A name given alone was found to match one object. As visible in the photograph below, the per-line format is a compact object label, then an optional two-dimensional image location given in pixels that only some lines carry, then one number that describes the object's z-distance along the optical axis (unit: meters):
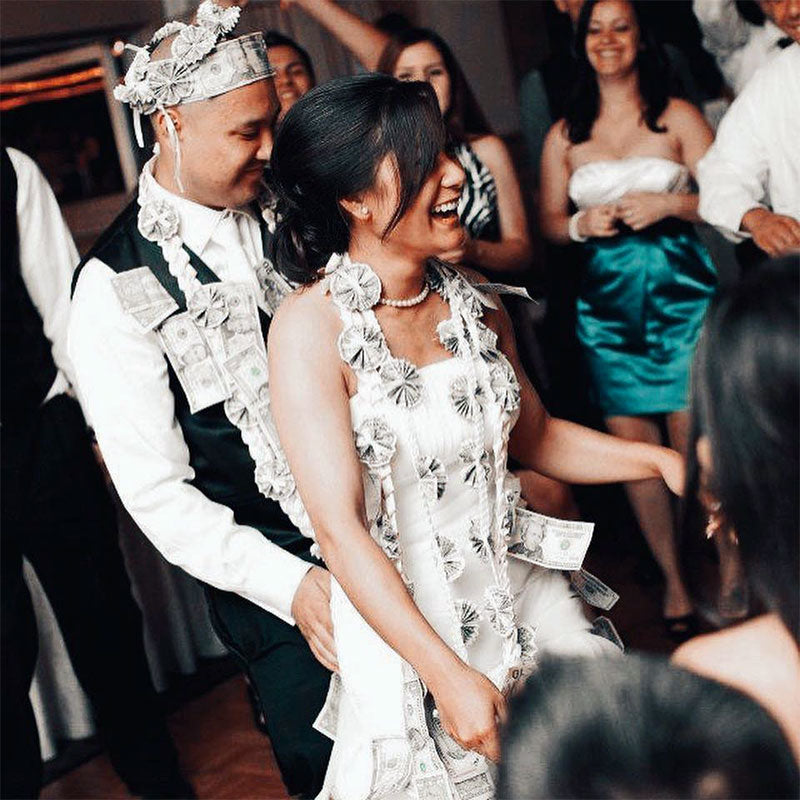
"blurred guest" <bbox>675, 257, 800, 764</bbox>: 1.13
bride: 1.87
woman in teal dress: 3.80
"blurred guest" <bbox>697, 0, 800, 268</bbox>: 3.29
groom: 2.25
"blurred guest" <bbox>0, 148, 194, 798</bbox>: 3.26
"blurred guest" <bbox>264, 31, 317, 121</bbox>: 3.66
